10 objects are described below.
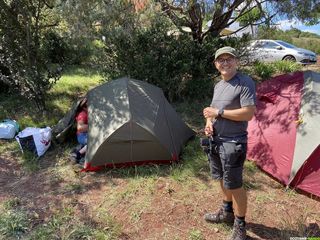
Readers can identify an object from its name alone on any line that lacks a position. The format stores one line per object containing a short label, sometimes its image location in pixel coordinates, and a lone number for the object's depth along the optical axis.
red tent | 2.82
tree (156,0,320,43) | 4.41
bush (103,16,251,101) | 4.69
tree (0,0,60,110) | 4.33
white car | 9.38
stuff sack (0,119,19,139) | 4.01
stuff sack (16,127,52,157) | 3.56
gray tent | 3.17
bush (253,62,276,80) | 5.95
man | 1.96
